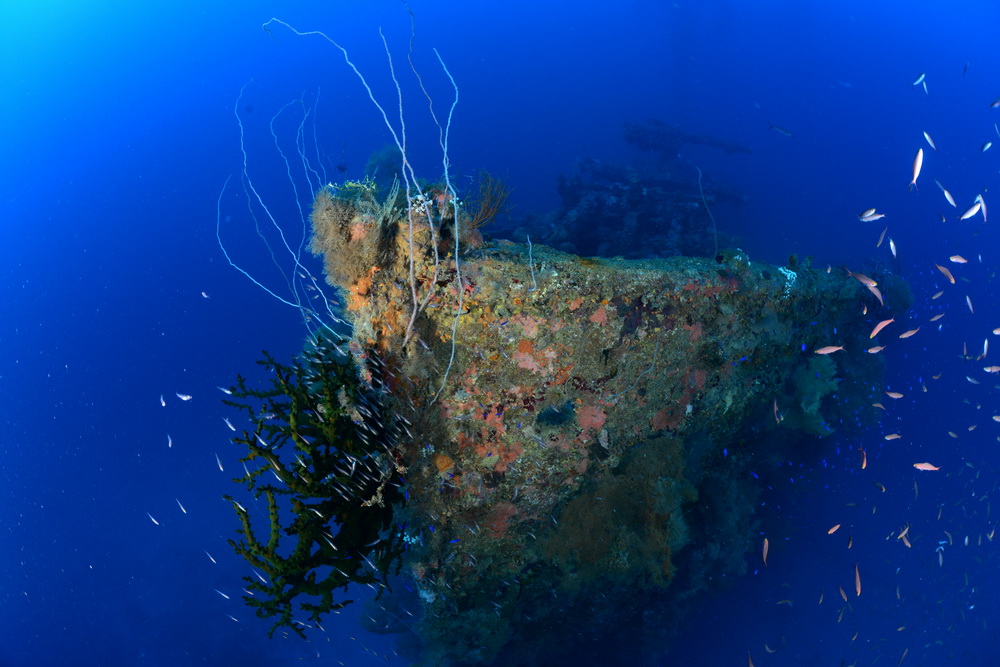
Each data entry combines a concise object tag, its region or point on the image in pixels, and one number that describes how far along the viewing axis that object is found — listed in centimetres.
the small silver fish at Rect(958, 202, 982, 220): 701
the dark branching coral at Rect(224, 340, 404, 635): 411
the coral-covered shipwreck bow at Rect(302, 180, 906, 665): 514
